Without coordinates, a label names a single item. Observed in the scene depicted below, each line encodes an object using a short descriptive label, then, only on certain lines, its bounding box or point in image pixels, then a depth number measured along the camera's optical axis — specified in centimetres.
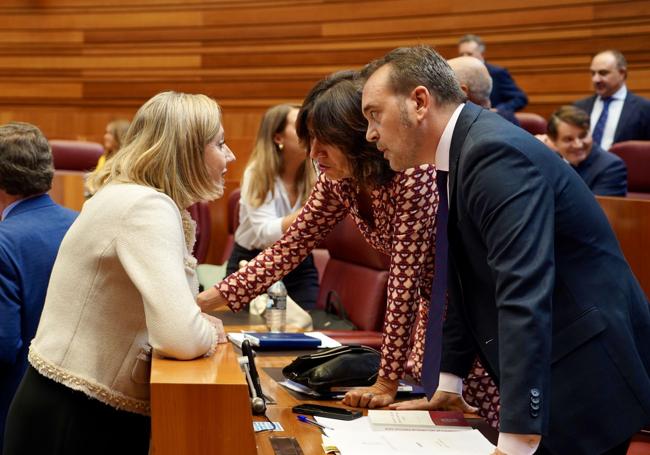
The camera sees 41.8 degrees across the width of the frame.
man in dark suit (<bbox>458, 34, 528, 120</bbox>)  596
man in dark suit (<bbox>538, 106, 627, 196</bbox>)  445
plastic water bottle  269
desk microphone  166
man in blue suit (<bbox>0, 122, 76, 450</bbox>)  218
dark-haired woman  181
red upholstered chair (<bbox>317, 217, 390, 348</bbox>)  302
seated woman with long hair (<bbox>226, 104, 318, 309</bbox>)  354
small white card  157
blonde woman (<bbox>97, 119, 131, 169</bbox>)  612
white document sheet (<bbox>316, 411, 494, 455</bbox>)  144
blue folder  227
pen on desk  158
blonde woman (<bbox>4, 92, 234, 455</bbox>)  147
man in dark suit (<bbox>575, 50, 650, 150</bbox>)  553
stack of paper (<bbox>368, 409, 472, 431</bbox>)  158
